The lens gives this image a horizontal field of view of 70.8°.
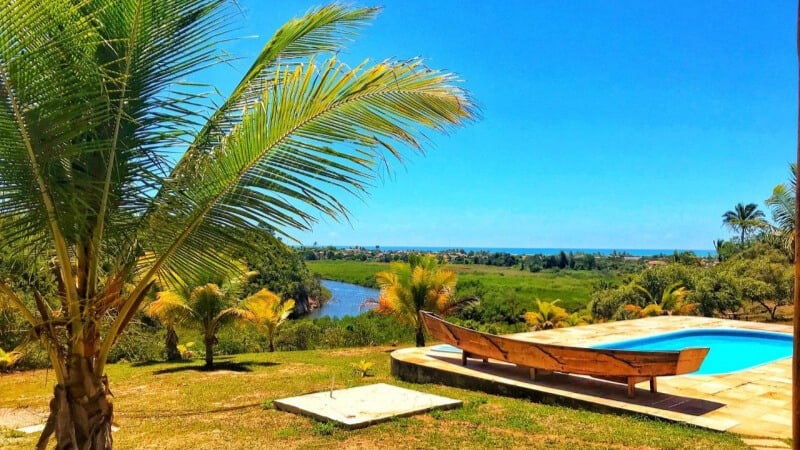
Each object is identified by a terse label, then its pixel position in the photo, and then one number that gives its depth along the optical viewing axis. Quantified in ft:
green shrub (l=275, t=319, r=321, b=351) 60.18
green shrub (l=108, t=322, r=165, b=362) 47.19
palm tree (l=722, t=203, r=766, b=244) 177.47
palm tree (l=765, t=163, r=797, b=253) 57.18
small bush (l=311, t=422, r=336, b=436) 18.01
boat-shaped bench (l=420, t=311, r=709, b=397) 20.57
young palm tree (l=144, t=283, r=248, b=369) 40.96
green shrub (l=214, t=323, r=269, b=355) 57.93
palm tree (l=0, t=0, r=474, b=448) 10.21
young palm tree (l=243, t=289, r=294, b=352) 50.47
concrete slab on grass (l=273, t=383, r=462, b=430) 19.52
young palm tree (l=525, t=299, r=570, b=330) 59.11
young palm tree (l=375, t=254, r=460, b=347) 47.03
